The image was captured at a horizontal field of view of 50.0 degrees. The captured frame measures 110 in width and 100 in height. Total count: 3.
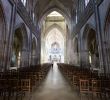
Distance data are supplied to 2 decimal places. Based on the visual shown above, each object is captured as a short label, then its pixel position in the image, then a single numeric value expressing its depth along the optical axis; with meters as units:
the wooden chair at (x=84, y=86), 4.95
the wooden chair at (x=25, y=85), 5.00
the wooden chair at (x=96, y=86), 4.89
